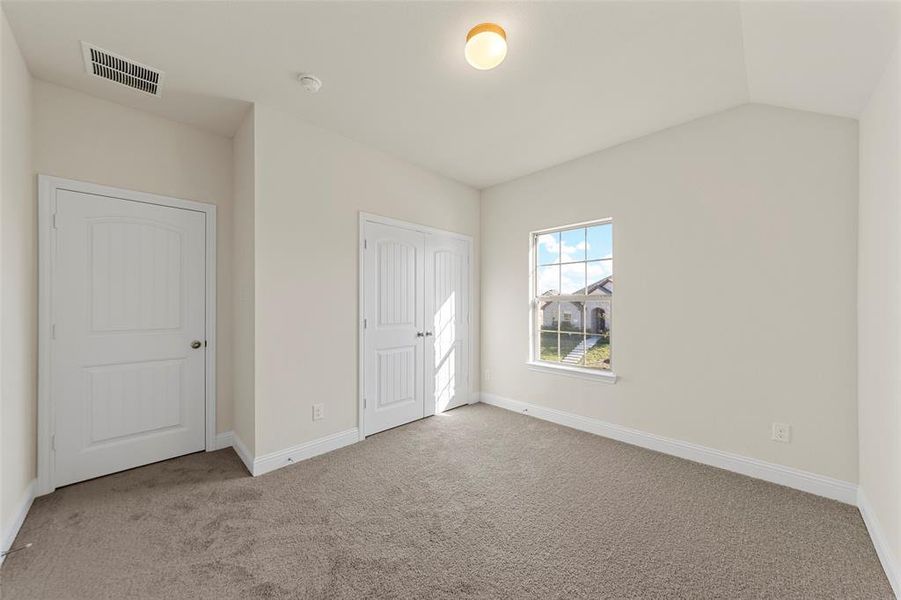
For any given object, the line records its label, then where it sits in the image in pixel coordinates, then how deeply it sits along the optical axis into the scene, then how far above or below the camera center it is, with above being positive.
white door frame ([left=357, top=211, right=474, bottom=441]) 3.12 -0.27
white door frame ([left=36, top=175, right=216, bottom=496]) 2.23 -0.09
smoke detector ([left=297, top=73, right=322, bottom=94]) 2.25 +1.40
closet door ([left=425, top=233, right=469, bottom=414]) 3.81 -0.25
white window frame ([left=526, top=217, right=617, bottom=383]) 3.30 -0.49
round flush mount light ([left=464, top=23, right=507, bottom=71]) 1.78 +1.29
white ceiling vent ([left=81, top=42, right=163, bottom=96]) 2.04 +1.39
